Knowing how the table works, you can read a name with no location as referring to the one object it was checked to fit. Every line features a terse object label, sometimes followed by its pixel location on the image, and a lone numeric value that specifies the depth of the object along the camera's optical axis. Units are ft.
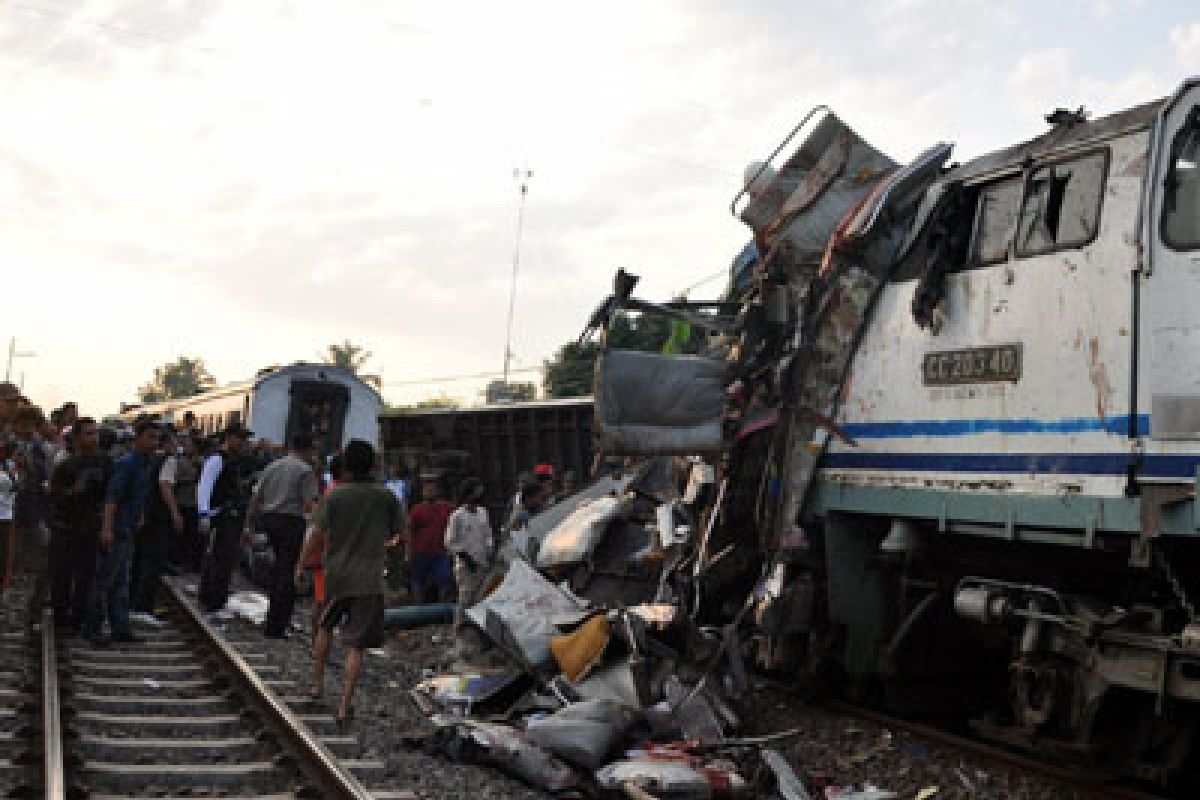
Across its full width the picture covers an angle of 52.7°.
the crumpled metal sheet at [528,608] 29.17
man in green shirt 27.20
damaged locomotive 21.03
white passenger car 75.05
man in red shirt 44.57
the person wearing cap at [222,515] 41.01
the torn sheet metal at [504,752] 22.63
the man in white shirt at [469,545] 38.27
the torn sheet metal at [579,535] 35.70
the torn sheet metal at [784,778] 23.09
